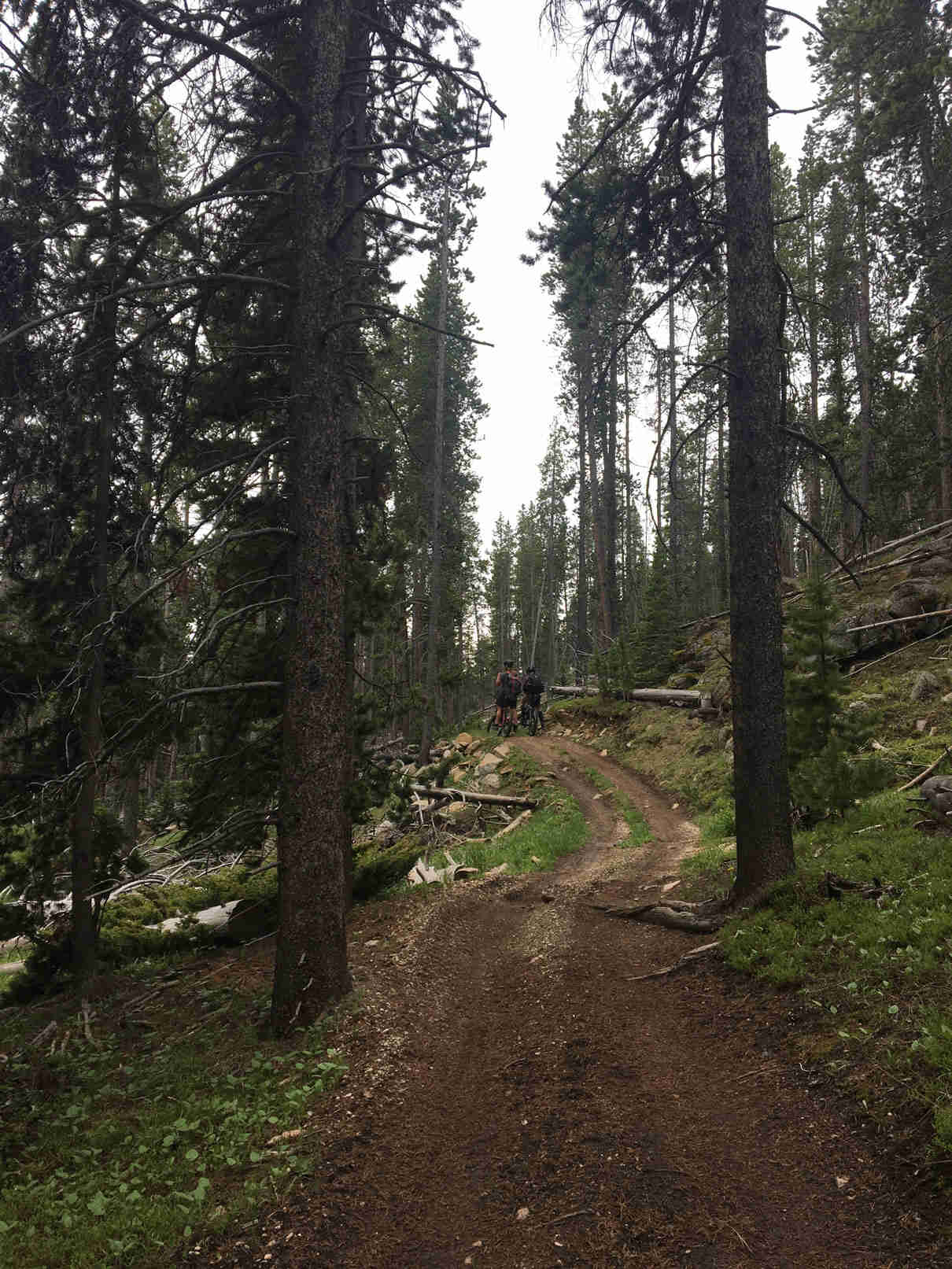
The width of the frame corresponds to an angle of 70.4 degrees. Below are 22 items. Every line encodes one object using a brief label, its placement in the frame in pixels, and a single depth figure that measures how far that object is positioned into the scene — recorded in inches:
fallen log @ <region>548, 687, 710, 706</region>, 778.8
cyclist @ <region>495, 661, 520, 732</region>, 956.6
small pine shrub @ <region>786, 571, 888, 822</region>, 321.7
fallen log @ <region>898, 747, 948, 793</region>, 323.2
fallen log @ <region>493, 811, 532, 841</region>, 598.5
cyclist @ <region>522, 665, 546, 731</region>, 900.6
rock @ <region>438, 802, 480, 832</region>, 640.4
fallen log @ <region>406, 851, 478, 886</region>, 450.9
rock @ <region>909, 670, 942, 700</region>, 453.4
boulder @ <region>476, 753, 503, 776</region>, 799.1
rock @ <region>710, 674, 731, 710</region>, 686.5
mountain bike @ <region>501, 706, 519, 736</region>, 959.0
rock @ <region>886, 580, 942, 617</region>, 511.2
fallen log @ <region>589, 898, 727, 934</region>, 288.7
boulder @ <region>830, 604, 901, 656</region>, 525.7
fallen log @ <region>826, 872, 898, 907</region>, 232.1
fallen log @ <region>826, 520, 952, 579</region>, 626.9
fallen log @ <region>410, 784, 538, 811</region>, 663.5
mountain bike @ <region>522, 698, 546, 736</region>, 948.0
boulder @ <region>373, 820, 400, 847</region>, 611.6
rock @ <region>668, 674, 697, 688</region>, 841.5
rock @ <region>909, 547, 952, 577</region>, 581.9
